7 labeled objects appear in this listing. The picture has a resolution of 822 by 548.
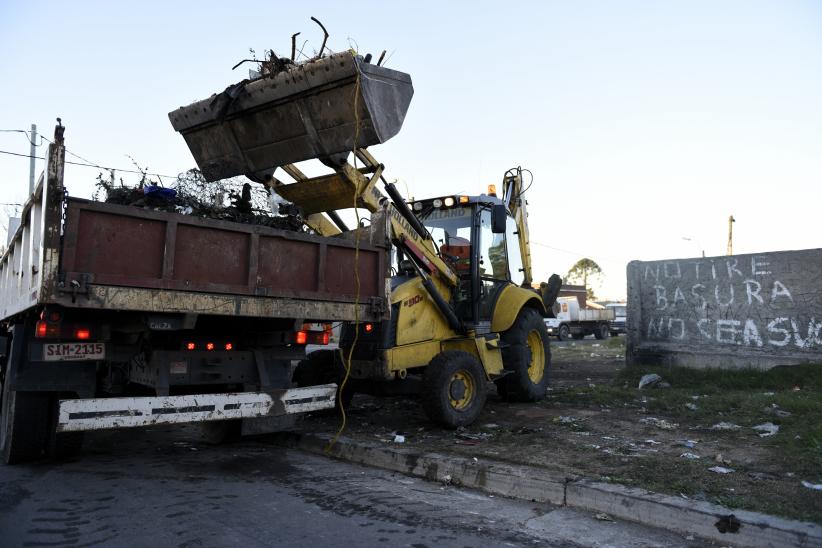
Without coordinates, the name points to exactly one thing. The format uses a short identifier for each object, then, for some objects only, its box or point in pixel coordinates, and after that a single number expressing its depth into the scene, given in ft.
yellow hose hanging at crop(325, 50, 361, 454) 18.44
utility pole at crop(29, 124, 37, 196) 73.31
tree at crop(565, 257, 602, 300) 243.19
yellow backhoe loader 19.13
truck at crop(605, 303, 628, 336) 113.72
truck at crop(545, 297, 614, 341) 102.99
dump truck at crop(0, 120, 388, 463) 14.05
